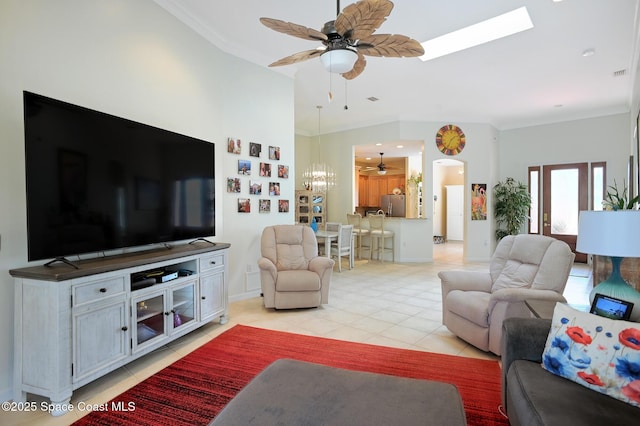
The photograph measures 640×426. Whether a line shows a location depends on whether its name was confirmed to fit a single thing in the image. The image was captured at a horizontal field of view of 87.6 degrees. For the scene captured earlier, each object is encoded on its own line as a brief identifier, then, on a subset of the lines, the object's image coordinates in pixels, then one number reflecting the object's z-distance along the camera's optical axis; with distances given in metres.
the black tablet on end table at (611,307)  1.82
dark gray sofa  1.34
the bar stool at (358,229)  7.71
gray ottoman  1.32
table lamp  1.89
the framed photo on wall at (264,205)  4.73
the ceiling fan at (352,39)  2.13
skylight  3.75
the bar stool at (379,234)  7.54
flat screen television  2.09
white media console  2.04
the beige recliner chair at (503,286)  2.72
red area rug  2.07
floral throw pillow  1.47
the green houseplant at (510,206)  7.69
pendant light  7.68
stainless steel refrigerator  11.54
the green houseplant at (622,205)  2.57
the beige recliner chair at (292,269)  3.93
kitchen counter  7.62
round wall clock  7.59
